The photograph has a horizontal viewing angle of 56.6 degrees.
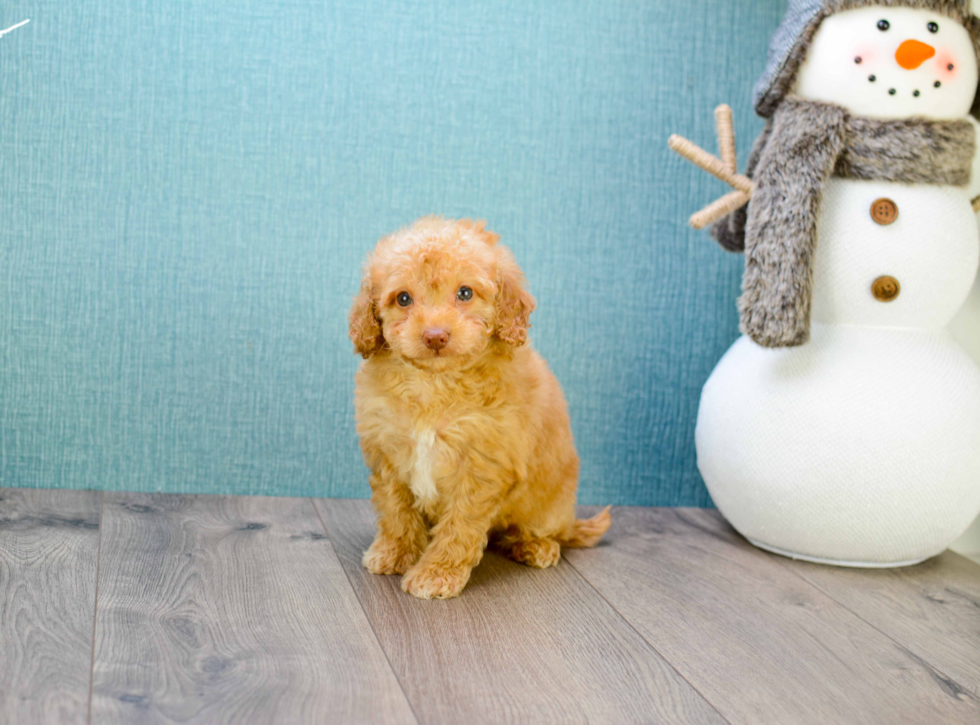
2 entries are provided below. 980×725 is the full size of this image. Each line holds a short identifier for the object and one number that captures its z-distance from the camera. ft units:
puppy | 5.25
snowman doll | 6.21
